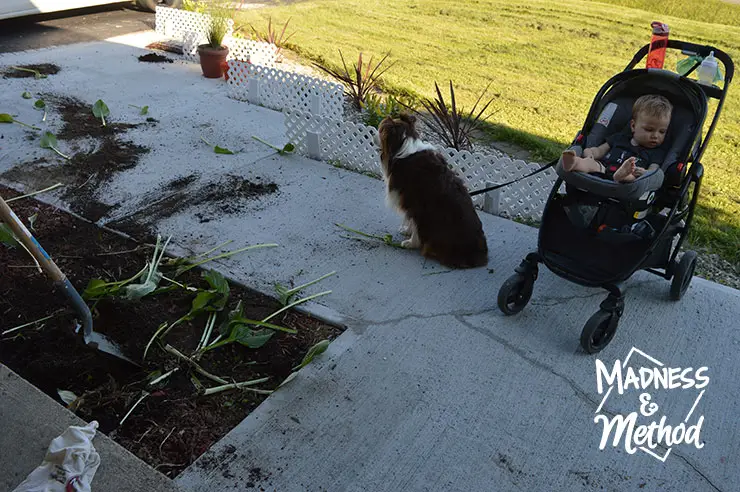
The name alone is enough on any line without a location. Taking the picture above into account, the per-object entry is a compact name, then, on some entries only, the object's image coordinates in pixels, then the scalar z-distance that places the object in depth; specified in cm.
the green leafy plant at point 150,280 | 363
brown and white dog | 416
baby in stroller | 351
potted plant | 816
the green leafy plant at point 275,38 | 950
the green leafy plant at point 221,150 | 598
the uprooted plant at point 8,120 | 632
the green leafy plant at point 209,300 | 354
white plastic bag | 223
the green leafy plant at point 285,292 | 383
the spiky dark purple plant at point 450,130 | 593
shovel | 296
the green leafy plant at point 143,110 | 688
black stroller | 341
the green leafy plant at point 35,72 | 789
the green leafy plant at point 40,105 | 682
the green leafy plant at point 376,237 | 462
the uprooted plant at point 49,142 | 584
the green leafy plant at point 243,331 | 335
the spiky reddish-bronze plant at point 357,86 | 729
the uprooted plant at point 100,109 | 664
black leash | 444
